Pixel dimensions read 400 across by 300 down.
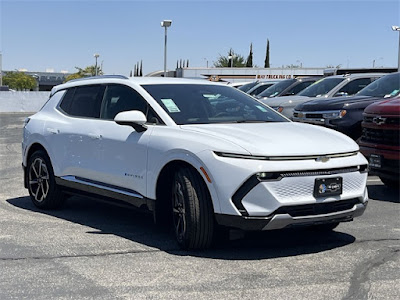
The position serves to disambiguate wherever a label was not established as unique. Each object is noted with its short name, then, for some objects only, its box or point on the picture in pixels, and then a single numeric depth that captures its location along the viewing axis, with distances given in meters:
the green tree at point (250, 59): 84.02
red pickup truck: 7.26
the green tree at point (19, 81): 97.50
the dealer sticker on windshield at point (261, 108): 6.29
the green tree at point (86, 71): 93.34
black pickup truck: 9.92
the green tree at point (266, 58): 81.94
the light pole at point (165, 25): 28.78
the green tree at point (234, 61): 88.19
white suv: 4.68
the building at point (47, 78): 109.83
